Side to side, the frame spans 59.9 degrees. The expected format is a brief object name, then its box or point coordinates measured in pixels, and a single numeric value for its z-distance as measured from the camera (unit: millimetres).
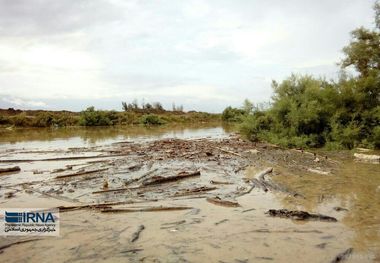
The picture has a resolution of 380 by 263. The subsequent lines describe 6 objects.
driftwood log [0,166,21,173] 11625
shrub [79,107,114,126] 47844
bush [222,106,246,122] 64712
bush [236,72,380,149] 17625
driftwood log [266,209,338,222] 6109
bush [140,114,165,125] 53875
